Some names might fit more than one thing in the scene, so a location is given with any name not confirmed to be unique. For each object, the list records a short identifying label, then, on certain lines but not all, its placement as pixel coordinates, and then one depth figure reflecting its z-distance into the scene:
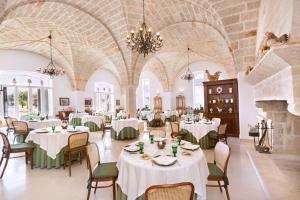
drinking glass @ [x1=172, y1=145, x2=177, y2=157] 2.53
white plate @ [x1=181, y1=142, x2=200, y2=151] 2.86
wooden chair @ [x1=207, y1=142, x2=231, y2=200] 2.64
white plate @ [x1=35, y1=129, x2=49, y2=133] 4.69
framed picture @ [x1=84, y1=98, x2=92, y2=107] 14.59
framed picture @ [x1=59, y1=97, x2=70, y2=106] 13.17
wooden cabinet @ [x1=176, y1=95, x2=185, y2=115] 16.22
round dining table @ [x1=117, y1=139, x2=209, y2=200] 2.14
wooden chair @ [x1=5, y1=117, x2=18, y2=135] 8.09
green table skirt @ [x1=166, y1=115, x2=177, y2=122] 13.53
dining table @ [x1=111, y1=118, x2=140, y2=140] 7.59
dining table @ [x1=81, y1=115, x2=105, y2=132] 9.65
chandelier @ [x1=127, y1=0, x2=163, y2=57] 4.99
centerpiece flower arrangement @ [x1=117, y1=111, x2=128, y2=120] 8.34
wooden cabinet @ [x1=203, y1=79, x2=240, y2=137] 8.09
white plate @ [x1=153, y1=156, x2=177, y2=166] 2.23
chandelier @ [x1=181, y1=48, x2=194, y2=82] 12.61
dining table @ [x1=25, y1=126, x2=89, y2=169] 4.36
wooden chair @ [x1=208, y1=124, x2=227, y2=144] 5.79
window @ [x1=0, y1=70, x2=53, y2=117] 10.95
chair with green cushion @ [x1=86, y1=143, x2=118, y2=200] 2.69
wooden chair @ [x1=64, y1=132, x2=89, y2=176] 4.09
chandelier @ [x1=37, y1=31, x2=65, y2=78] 8.77
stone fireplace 4.16
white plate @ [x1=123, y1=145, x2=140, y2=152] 2.80
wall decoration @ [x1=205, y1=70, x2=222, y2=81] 9.08
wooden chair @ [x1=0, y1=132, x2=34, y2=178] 4.10
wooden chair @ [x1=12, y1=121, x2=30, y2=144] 6.52
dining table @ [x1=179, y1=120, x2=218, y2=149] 5.96
